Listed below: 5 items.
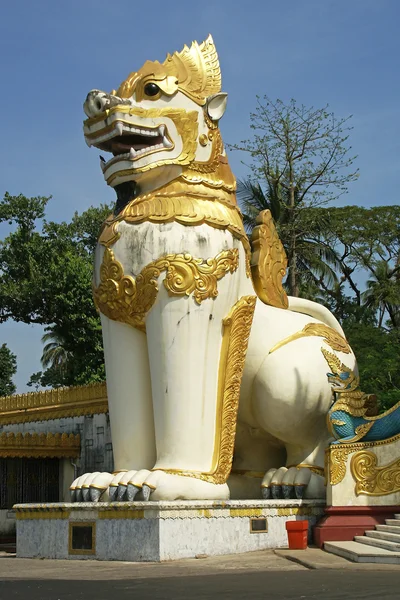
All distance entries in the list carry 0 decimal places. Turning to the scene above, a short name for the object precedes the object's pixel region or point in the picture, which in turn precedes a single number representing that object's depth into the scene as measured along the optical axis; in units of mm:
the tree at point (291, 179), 20375
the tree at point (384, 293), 25859
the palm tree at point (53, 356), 34156
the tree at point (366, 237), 27375
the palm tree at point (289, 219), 20867
